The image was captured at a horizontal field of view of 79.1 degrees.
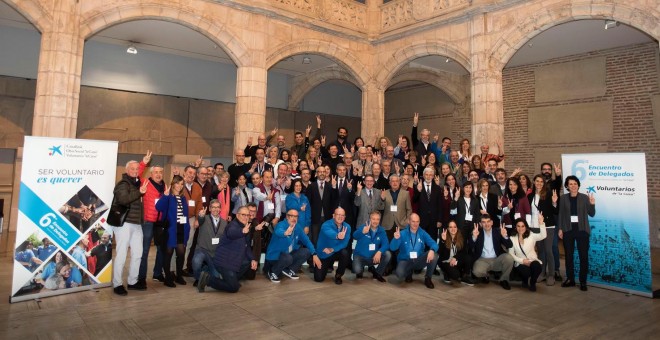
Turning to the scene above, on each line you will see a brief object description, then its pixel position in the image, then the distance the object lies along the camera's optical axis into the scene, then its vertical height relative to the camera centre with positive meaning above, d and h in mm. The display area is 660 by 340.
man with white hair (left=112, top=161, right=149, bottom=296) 4723 -435
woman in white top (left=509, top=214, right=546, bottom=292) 5344 -679
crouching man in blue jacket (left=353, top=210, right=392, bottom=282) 5707 -697
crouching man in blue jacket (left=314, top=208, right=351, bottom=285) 5574 -668
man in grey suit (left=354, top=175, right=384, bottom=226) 6188 -11
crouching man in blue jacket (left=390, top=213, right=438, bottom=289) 5535 -695
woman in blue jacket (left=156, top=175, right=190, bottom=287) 5023 -343
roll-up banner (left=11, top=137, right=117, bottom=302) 4387 -302
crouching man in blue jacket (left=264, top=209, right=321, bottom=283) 5496 -751
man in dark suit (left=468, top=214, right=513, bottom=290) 5586 -648
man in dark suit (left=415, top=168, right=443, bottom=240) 6219 -50
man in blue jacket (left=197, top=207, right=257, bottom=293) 4859 -780
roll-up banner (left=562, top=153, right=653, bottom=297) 5266 -211
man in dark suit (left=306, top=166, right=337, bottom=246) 6172 -35
